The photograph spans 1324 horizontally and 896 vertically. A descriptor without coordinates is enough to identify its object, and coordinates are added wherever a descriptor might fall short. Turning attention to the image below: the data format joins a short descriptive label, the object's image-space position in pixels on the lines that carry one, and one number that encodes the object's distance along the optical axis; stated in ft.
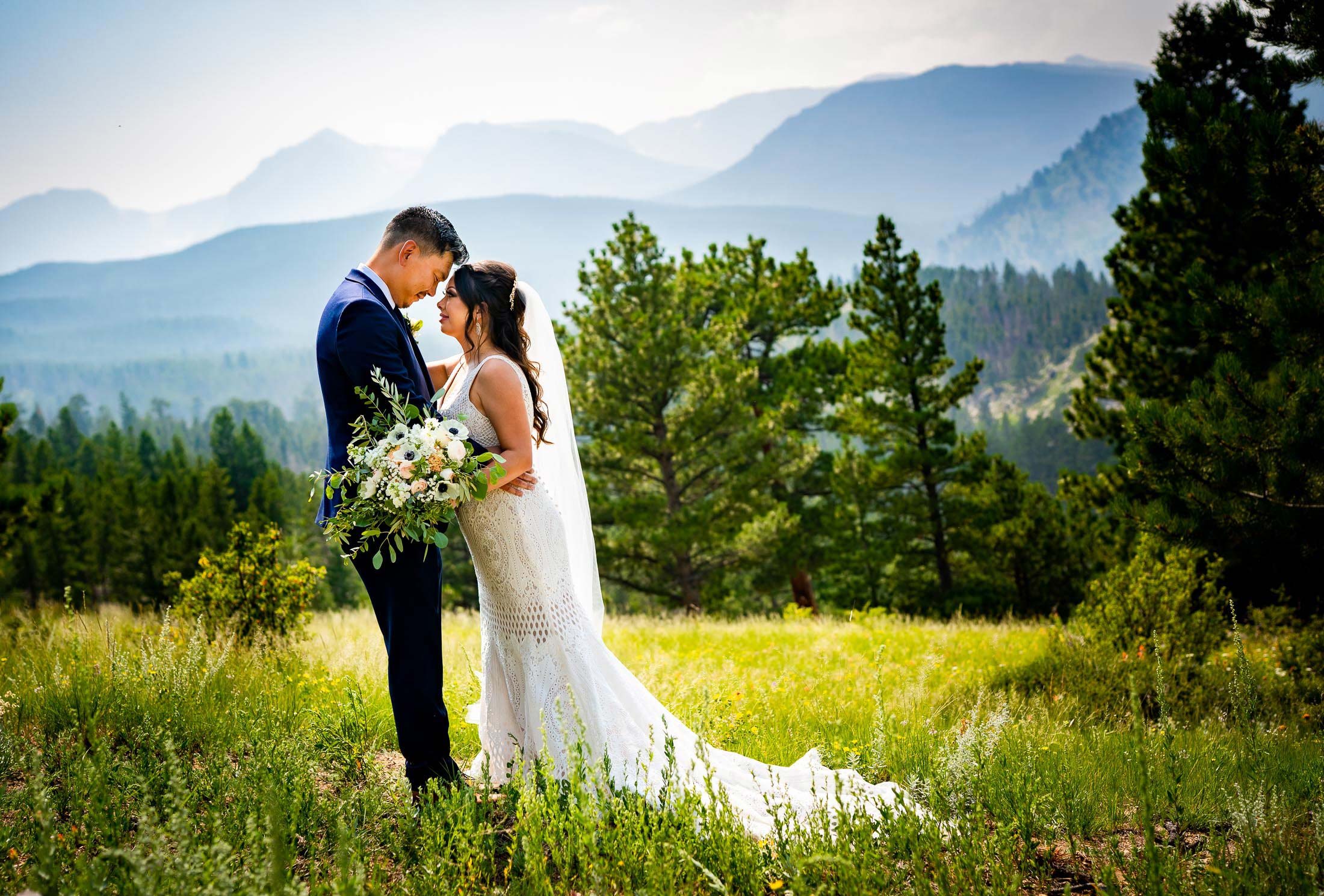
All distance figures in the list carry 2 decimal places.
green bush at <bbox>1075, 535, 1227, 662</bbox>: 21.75
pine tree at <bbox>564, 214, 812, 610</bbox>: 59.88
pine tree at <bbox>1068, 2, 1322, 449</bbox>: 17.94
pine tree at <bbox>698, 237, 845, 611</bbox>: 75.36
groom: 11.92
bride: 13.01
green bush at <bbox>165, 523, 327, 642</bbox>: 23.03
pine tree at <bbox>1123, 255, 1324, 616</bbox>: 16.60
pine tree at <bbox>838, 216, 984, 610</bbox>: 70.28
